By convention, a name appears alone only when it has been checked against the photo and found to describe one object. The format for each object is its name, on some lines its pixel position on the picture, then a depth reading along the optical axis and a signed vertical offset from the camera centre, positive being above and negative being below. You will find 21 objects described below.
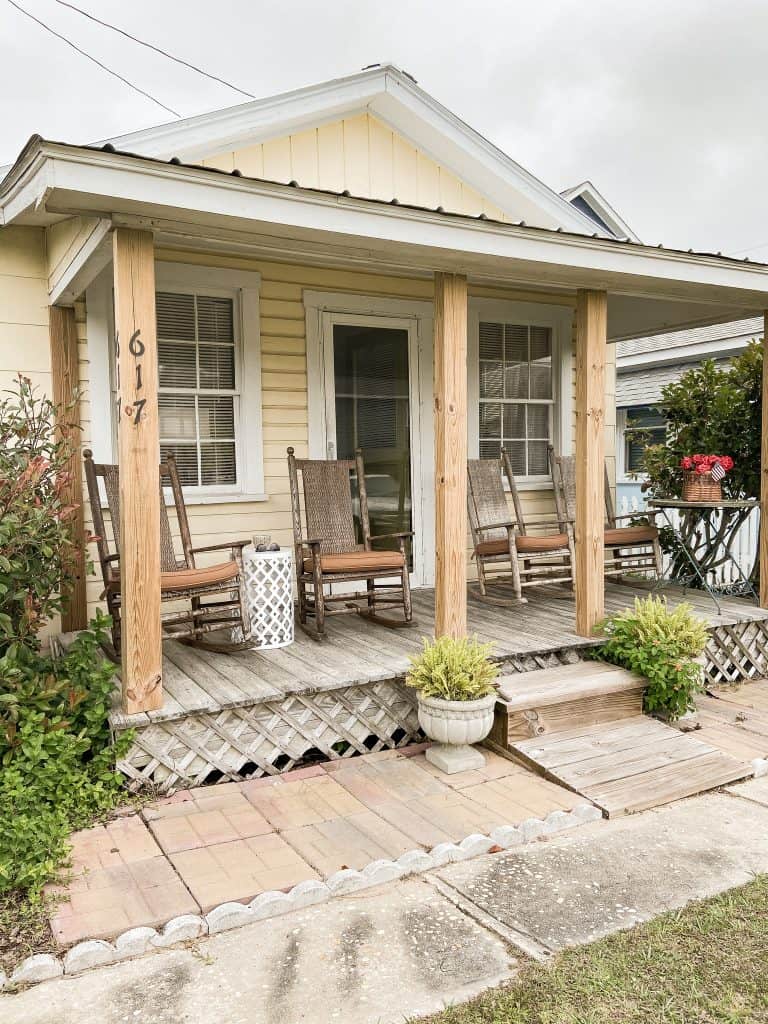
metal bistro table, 5.29 -0.59
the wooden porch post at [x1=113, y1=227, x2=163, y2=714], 3.20 +0.00
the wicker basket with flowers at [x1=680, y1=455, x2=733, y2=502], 5.33 -0.12
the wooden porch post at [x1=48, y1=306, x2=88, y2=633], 4.66 +0.47
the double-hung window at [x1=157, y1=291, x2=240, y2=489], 5.04 +0.51
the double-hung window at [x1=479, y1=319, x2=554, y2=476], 6.33 +0.53
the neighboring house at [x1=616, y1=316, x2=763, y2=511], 11.27 +1.42
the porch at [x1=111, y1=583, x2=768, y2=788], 3.34 -1.05
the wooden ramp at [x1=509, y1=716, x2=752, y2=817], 3.31 -1.34
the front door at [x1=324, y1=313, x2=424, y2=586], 5.58 +0.38
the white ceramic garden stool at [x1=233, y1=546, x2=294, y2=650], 4.31 -0.70
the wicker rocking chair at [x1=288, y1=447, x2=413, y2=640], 4.53 -0.51
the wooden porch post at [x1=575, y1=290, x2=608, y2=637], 4.40 +0.01
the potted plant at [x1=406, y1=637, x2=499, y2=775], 3.47 -1.03
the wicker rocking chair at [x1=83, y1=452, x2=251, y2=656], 3.91 -0.55
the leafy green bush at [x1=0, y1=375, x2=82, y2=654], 3.13 -0.26
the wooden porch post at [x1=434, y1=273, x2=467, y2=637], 3.93 +0.07
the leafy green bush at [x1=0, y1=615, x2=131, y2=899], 2.62 -1.08
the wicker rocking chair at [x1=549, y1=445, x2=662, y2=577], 5.81 -0.53
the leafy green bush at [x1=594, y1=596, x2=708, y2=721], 4.06 -1.00
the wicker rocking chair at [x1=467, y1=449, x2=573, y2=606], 5.38 -0.54
